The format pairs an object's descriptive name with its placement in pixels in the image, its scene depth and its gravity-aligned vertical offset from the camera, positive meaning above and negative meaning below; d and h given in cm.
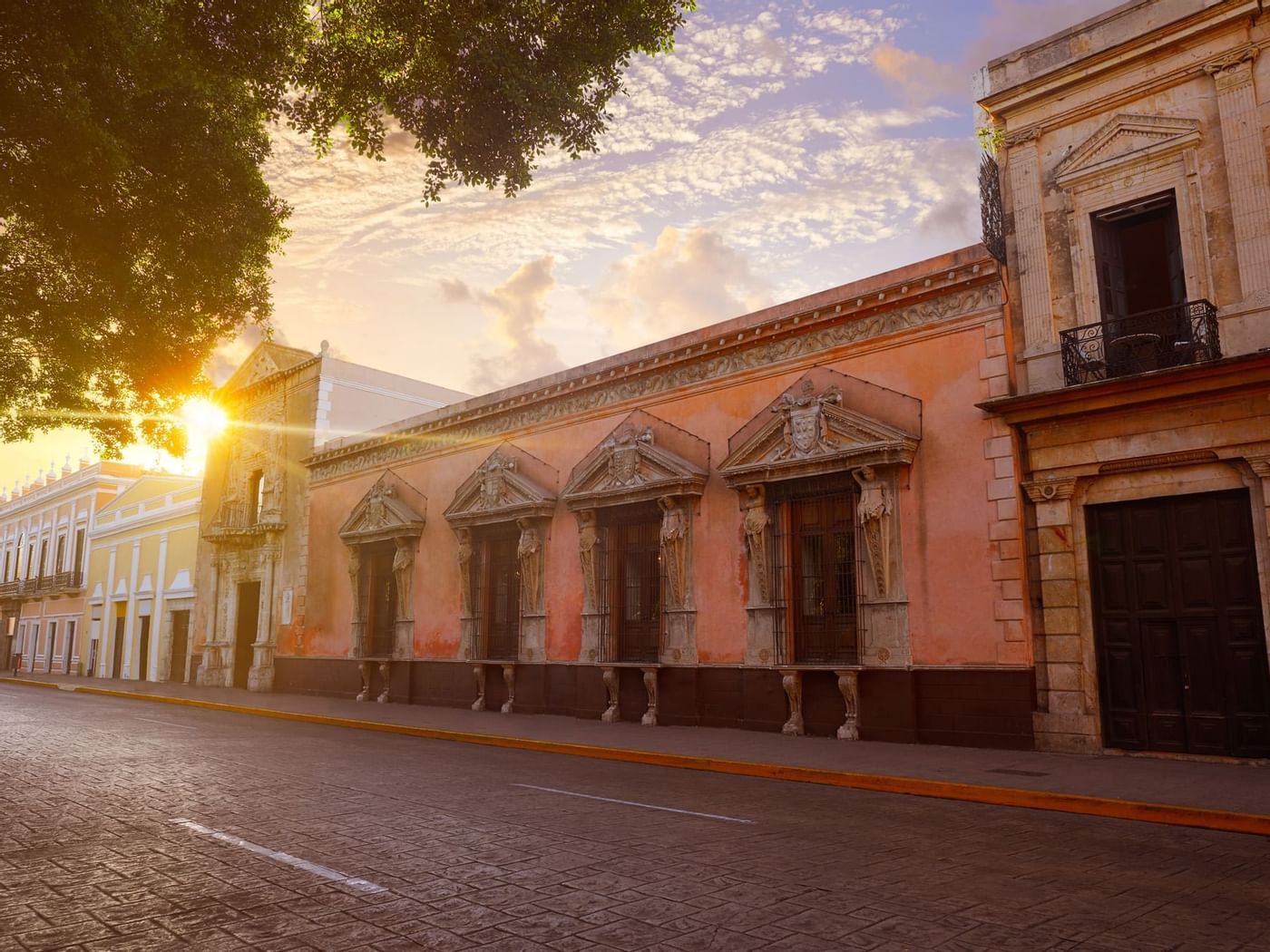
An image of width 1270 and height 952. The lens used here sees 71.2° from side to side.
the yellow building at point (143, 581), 3120 +183
